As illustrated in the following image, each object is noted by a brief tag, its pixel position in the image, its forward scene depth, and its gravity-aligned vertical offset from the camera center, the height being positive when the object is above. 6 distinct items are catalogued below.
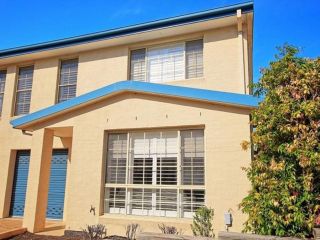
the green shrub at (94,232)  8.24 -1.30
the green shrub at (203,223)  7.90 -0.93
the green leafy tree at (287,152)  5.84 +0.71
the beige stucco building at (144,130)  8.48 +1.67
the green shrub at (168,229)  7.87 -1.11
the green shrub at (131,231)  8.35 -1.24
